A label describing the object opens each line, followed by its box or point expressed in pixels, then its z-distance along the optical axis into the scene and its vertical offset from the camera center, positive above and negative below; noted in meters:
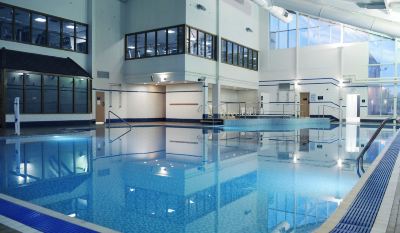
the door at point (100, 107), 18.12 +0.13
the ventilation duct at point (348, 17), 12.38 +3.62
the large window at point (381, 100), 21.91 +0.70
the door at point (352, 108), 22.78 +0.16
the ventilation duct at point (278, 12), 17.36 +6.00
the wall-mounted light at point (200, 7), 17.52 +5.48
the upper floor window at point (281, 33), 23.92 +5.61
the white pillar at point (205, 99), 18.53 +0.58
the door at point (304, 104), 23.17 +0.43
